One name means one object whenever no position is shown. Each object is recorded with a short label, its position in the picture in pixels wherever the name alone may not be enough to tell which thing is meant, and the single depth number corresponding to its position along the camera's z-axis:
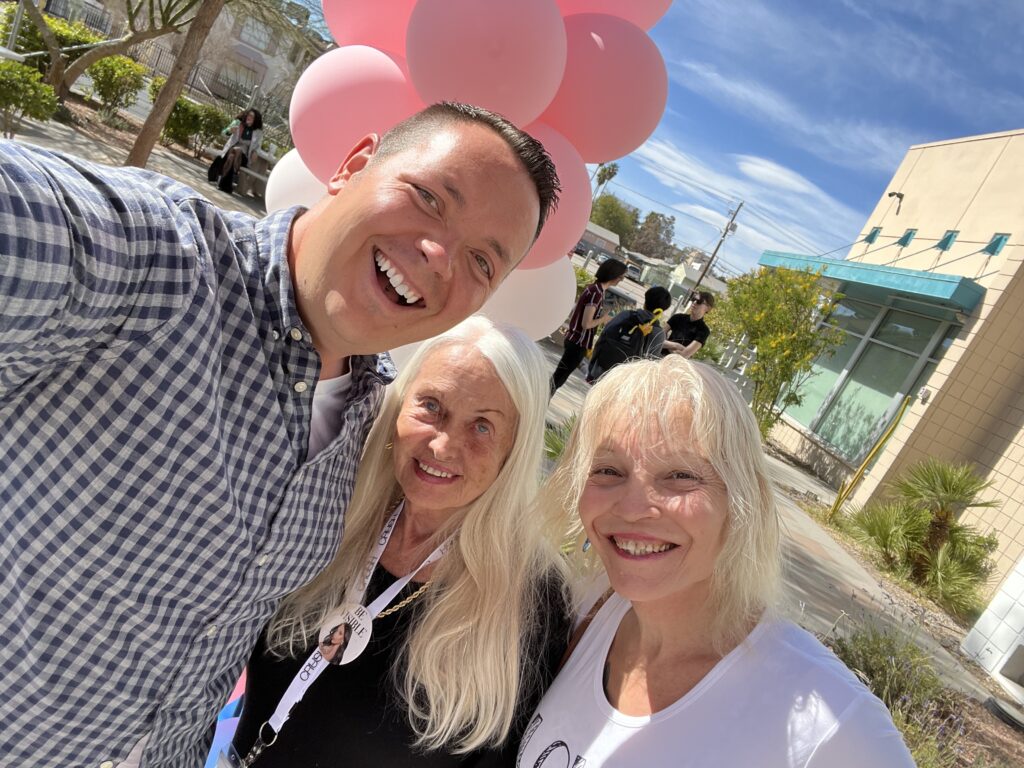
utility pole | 39.81
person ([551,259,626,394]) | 7.88
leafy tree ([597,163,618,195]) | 62.58
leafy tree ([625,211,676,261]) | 96.94
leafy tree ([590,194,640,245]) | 86.94
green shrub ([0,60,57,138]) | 8.67
